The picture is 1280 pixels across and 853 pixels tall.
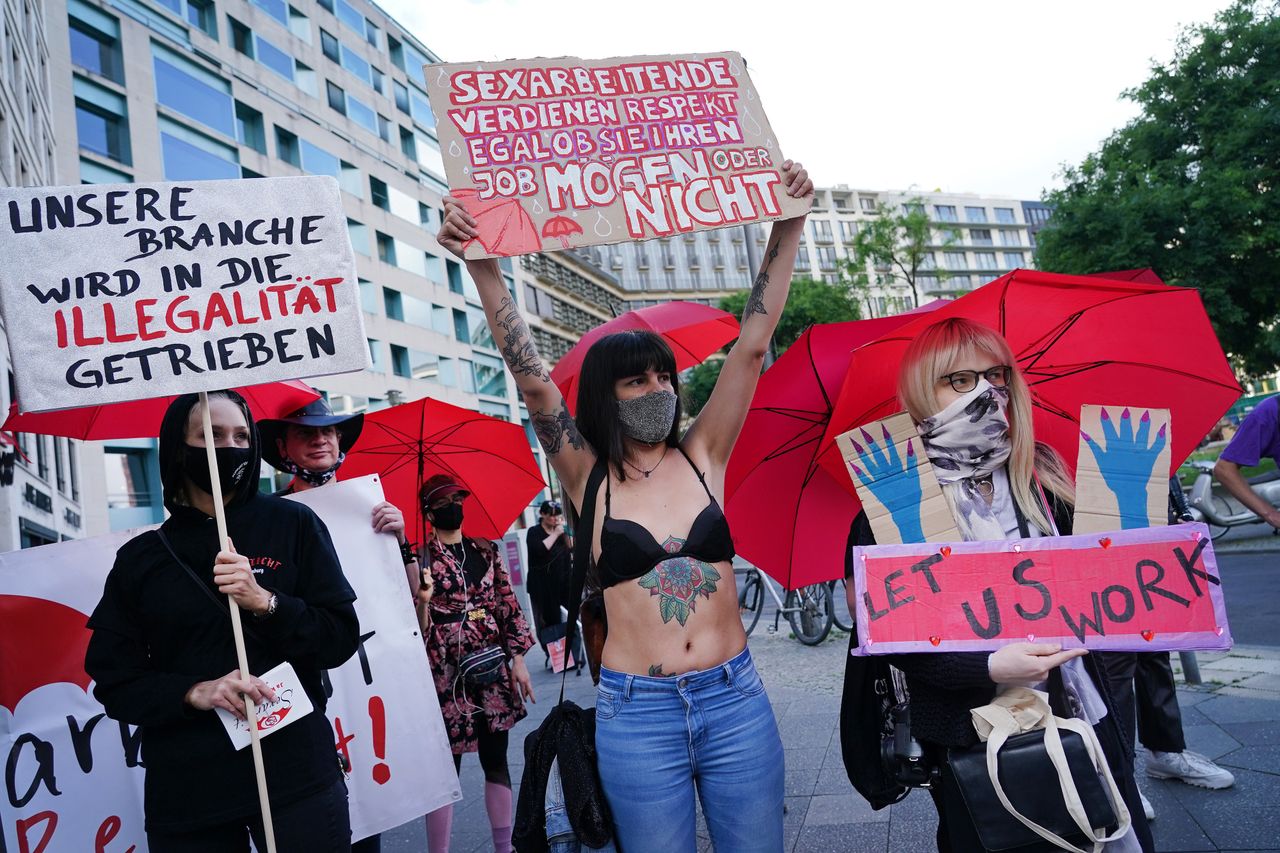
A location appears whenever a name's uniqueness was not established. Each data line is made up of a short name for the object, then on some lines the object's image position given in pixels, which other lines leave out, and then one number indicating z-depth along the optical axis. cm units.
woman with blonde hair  194
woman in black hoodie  212
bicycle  853
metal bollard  515
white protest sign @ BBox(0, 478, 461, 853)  306
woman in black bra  213
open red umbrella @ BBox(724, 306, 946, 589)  289
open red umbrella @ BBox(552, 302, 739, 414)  490
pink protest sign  184
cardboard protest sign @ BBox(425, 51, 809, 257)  258
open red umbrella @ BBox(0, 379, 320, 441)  361
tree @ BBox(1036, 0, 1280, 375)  1755
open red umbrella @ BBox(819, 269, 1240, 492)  250
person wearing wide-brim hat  382
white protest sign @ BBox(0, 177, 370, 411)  238
